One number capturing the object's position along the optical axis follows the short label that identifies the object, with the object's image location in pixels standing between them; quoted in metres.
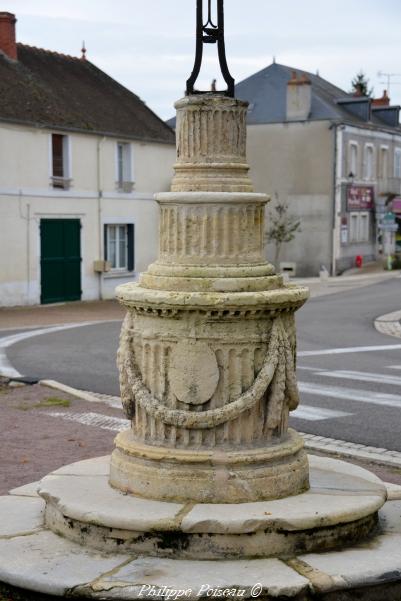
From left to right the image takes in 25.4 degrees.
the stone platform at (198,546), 5.07
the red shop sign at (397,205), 42.38
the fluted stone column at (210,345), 5.95
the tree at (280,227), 35.91
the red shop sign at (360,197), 37.94
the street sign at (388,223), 38.09
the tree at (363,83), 64.00
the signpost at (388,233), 38.22
